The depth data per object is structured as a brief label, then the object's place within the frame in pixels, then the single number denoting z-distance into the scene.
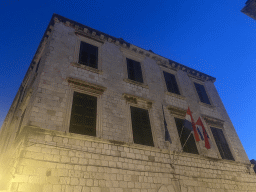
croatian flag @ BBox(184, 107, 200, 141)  9.01
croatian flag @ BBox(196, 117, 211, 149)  8.57
